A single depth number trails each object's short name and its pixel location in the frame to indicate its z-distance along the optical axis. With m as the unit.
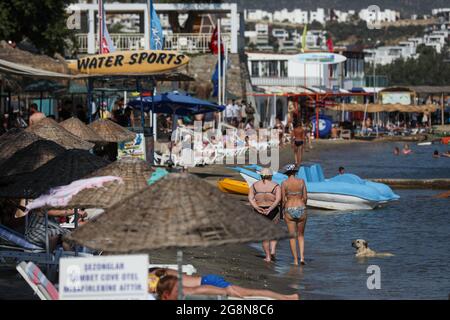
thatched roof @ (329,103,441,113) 63.03
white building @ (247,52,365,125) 63.46
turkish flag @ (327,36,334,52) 69.69
